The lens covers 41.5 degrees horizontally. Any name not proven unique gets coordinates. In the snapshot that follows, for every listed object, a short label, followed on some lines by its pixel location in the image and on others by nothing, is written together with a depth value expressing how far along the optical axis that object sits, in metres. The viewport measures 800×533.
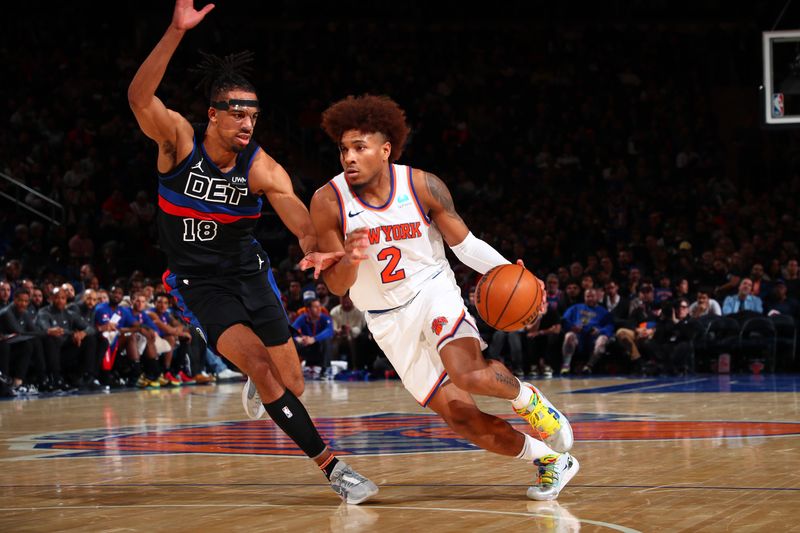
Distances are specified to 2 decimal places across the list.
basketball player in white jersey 5.06
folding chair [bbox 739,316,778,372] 14.31
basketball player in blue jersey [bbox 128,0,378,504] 5.25
